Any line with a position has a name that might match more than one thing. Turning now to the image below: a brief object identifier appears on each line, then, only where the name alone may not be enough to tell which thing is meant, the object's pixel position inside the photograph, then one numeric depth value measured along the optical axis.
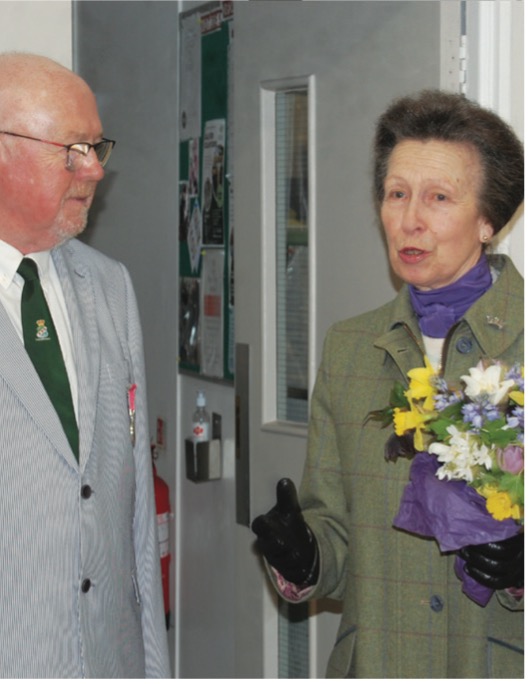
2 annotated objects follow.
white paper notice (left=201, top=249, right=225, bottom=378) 3.61
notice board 3.54
